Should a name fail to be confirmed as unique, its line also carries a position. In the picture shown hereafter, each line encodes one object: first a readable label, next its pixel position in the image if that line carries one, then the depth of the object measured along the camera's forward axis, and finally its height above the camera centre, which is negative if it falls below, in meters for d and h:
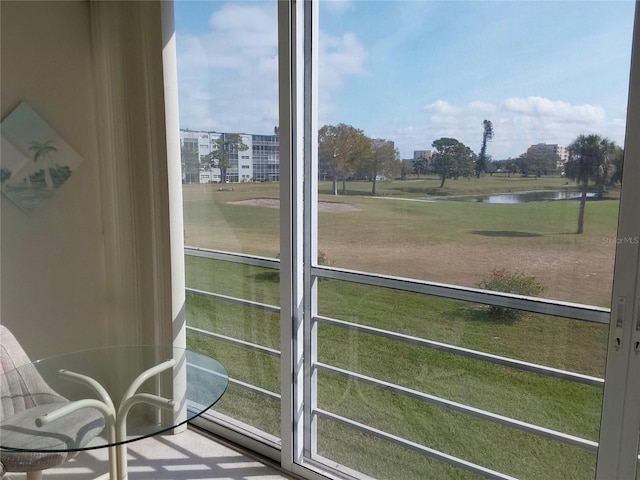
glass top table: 1.61 -0.84
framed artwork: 2.58 +0.06
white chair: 1.59 -0.85
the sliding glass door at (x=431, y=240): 1.57 -0.25
